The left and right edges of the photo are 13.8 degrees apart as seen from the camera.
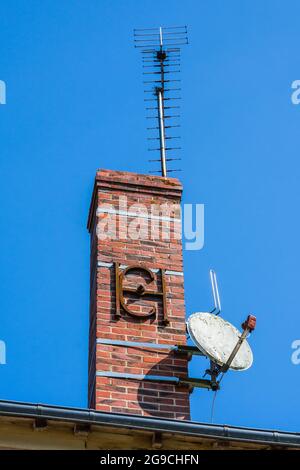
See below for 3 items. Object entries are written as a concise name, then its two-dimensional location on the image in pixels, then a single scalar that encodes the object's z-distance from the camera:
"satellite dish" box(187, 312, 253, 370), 12.65
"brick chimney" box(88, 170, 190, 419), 12.45
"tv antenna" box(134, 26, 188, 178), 15.39
